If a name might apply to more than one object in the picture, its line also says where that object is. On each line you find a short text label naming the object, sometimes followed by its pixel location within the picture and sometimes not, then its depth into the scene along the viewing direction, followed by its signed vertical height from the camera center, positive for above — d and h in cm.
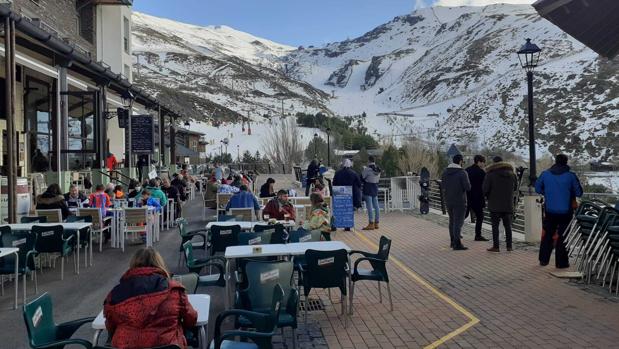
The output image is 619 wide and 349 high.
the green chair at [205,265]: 604 -93
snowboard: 1645 -50
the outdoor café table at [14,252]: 592 -70
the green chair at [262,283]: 491 -92
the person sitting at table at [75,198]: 1179 -32
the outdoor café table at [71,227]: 814 -62
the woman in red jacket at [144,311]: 330 -76
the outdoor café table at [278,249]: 575 -75
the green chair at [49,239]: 751 -73
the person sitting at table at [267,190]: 1446 -28
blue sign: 1285 -74
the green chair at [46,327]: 335 -92
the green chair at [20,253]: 663 -82
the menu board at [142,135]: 2106 +175
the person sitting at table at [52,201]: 1027 -31
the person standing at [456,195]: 1009 -36
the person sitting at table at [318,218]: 804 -57
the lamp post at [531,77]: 1091 +185
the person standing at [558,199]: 802 -38
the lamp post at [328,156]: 3620 +140
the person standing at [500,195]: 963 -36
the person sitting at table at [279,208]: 970 -50
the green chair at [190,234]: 771 -75
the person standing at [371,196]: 1305 -44
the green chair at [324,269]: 553 -90
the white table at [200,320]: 365 -90
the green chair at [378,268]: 605 -98
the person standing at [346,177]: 1334 +1
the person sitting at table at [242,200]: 1106 -40
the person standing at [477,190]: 1093 -30
